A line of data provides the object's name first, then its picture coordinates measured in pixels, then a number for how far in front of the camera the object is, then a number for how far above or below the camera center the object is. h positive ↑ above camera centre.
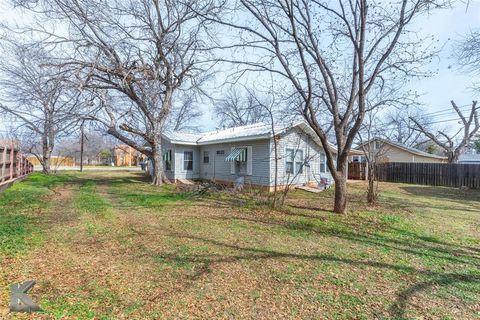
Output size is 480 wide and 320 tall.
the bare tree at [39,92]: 11.20 +3.47
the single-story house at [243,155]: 13.23 +0.69
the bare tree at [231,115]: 32.26 +6.71
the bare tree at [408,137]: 38.97 +4.87
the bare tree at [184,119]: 32.00 +6.08
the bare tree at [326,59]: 7.00 +3.17
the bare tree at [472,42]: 10.21 +5.06
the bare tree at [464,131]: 21.61 +3.28
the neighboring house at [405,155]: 25.06 +1.37
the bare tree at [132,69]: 11.12 +4.73
